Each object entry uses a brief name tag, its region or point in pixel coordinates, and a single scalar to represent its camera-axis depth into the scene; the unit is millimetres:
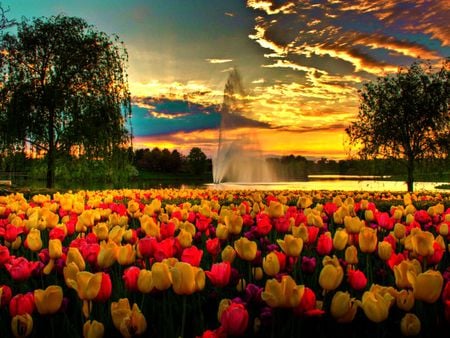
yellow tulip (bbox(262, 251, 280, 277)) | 2328
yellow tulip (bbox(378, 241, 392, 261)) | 2707
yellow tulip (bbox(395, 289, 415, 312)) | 1901
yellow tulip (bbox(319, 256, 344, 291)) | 2016
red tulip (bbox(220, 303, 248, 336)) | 1576
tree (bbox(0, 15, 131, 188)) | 20609
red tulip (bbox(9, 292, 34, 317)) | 1938
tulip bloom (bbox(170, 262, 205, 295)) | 1937
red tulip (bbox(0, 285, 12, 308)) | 2162
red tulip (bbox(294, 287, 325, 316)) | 1793
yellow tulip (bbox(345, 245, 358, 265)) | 2617
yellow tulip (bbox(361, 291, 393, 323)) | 1742
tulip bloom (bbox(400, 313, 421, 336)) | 1765
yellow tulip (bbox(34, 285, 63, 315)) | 1908
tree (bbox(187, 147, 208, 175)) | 92500
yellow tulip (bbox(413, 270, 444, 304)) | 1822
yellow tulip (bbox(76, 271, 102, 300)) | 1946
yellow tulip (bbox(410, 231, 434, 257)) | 2555
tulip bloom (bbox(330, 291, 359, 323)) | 1810
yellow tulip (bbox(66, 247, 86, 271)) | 2480
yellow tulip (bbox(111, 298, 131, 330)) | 1756
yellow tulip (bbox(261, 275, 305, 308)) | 1769
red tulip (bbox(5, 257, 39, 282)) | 2461
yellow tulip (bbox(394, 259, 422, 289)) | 2098
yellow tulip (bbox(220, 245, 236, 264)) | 2561
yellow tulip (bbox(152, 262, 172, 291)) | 2012
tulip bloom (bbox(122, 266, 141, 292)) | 2166
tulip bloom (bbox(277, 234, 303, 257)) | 2631
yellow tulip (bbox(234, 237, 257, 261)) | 2578
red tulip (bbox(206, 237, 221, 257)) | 2777
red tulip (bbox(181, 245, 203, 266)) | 2234
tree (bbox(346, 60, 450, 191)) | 24672
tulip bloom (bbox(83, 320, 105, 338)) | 1719
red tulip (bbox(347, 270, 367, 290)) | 2164
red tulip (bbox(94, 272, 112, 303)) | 2004
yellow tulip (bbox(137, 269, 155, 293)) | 2084
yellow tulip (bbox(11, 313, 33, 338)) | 1845
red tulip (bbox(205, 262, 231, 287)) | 2113
